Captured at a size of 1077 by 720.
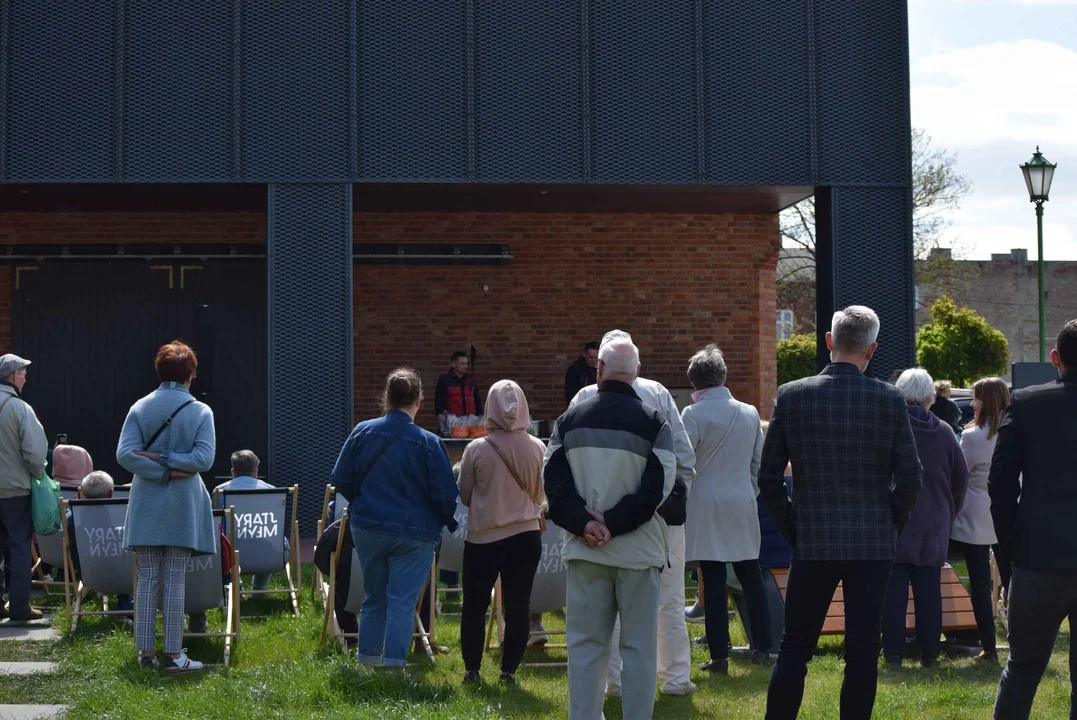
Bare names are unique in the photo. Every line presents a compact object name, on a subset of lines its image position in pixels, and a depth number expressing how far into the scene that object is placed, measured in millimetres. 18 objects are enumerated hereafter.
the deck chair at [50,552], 17406
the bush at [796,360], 56969
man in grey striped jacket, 9602
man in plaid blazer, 9141
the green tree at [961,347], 63562
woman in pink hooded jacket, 12367
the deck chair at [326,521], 15781
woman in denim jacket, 12141
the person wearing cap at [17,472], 15953
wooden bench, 14172
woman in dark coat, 13609
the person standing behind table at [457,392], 27766
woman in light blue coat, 12797
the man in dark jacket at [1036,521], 8711
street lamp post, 35312
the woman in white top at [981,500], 14500
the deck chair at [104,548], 14539
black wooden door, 28844
